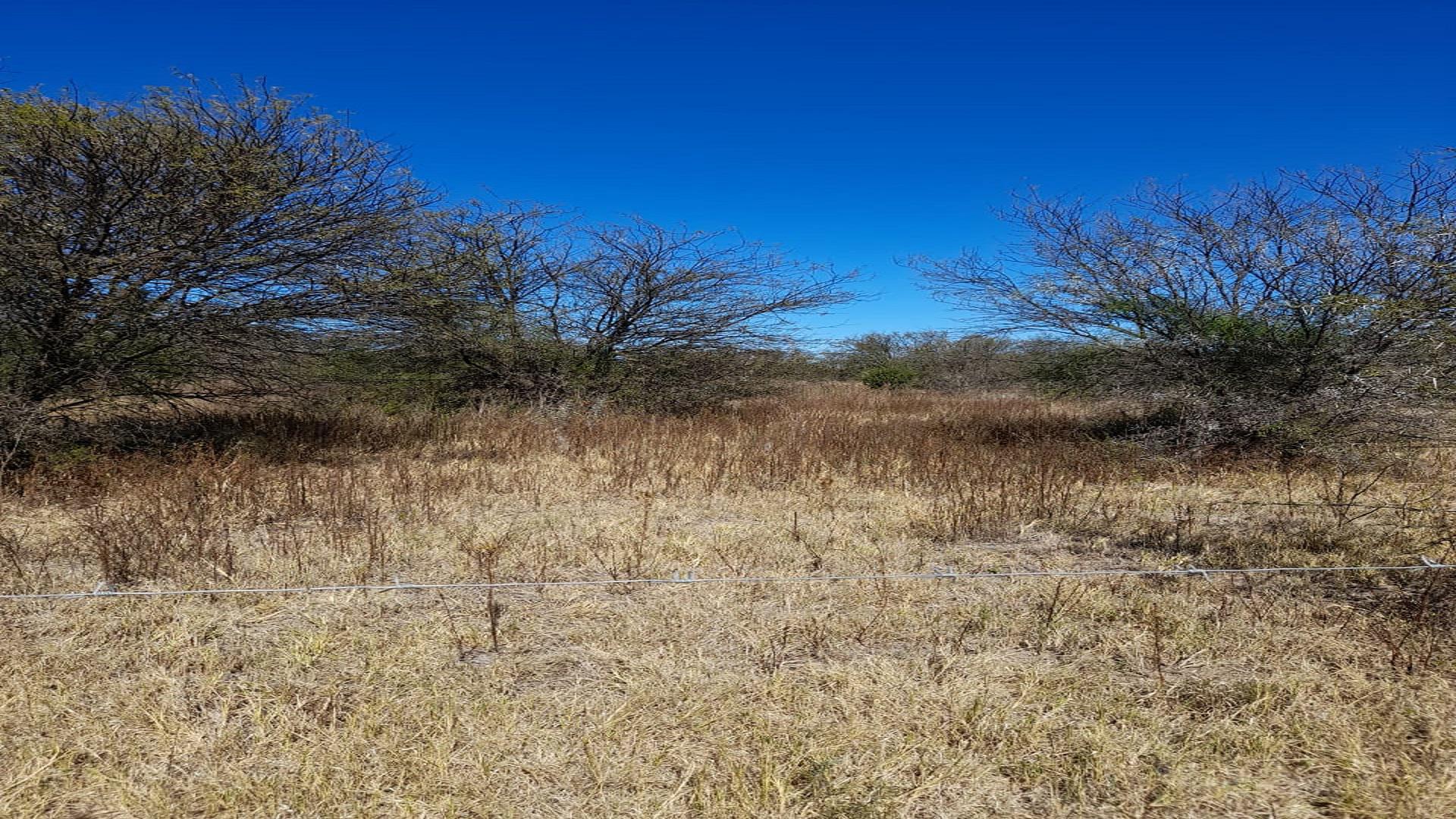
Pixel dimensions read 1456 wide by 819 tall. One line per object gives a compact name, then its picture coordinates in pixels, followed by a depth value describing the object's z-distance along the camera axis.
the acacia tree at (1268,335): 5.40
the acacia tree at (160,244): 4.50
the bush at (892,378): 22.23
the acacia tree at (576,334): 8.89
